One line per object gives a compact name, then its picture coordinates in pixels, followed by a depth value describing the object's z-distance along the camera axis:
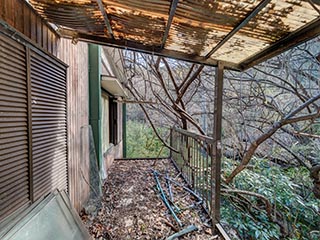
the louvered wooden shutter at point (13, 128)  1.17
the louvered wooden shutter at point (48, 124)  1.56
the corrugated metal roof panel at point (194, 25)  1.28
